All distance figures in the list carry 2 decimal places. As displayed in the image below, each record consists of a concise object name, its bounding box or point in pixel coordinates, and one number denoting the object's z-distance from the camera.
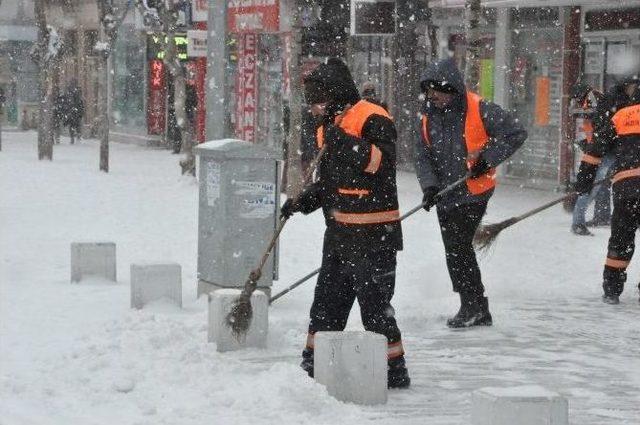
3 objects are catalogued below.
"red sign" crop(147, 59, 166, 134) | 40.12
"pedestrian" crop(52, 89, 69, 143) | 40.60
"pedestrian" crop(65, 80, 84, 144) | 40.22
